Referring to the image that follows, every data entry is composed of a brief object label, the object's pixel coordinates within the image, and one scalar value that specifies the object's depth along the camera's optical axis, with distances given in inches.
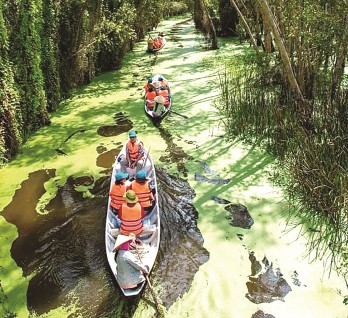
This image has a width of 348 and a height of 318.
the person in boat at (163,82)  445.6
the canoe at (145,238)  199.0
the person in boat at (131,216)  217.8
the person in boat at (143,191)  242.4
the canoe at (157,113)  396.2
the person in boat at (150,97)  416.2
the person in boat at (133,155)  294.0
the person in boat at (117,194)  242.5
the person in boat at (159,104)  402.3
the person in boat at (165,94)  414.9
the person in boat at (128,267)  189.0
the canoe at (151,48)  716.0
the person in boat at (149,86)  424.5
